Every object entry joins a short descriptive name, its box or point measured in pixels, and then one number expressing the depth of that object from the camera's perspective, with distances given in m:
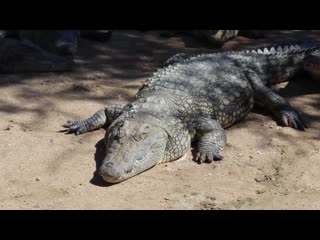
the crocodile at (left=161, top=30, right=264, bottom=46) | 8.09
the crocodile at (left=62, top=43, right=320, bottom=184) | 4.63
